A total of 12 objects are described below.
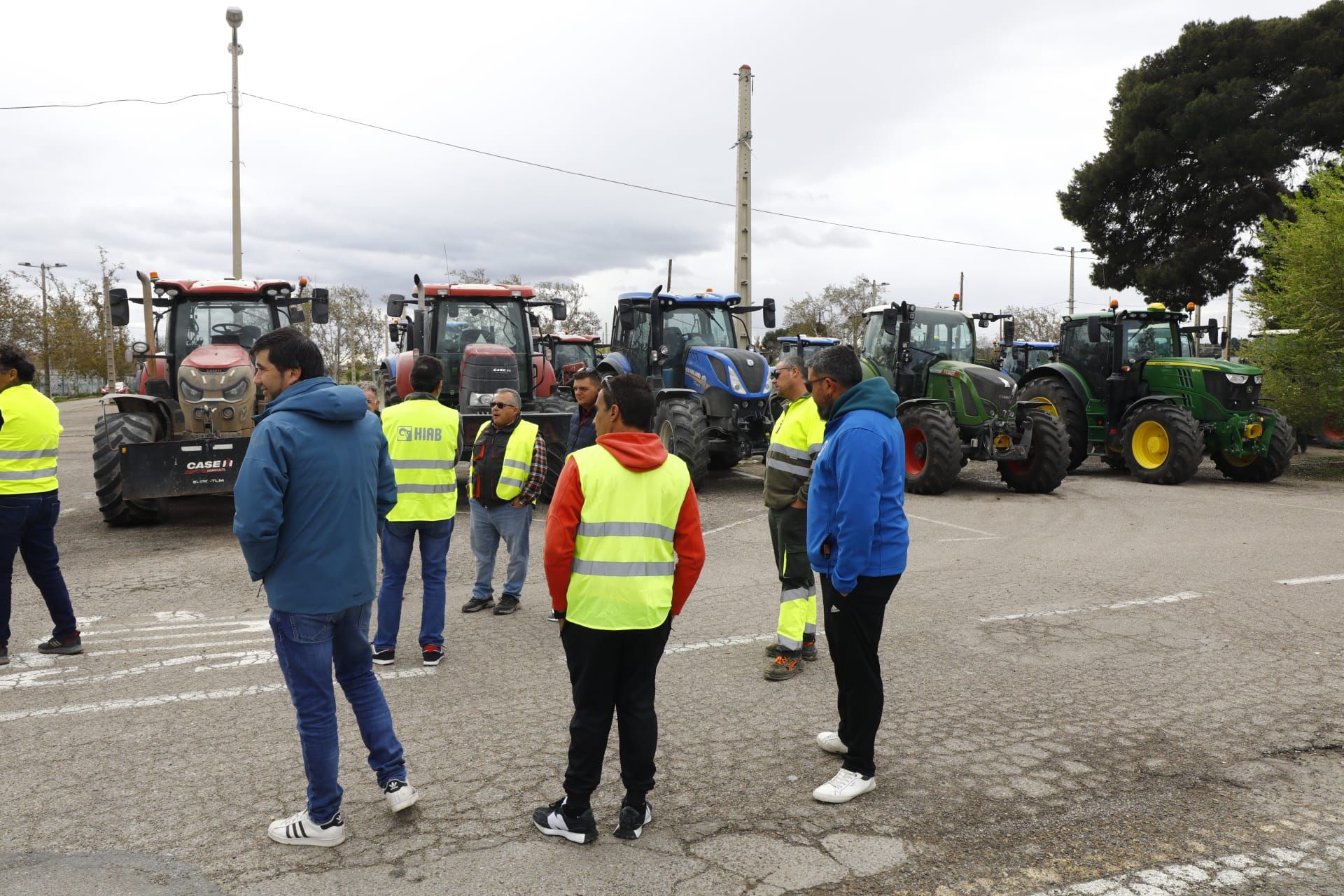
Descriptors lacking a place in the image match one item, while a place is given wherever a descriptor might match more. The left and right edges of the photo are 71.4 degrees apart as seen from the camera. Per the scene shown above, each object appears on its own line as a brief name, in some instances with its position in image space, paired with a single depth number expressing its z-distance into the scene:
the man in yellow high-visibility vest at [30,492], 5.36
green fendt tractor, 12.74
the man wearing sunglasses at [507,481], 6.18
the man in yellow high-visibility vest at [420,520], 5.36
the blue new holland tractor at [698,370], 12.16
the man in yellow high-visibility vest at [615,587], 3.24
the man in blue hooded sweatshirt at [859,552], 3.65
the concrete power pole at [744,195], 20.00
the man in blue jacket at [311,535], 3.18
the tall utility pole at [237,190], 19.50
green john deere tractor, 14.17
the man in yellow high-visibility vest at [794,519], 5.26
